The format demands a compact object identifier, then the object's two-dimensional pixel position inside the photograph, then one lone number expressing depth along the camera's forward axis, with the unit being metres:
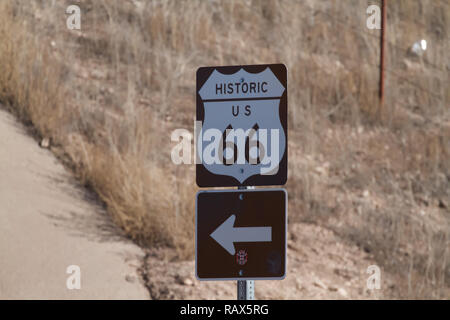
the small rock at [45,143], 13.92
